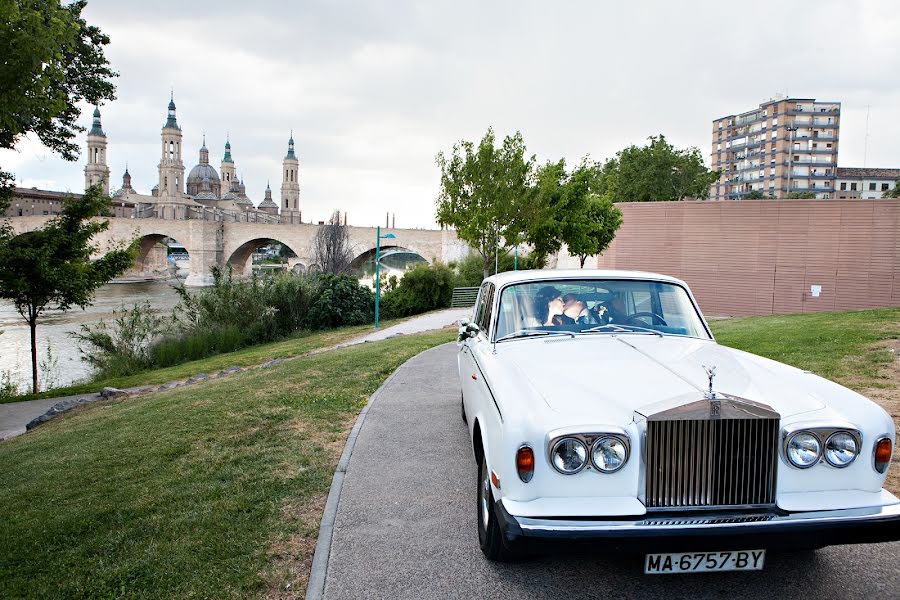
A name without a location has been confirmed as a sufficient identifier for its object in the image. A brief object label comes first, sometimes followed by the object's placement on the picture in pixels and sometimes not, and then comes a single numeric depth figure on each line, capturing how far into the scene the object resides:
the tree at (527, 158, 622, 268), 33.34
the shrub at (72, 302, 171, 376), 17.47
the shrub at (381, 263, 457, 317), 29.16
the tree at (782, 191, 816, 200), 86.87
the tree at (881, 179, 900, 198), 65.56
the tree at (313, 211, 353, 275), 44.38
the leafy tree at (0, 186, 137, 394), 14.07
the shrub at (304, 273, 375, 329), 24.80
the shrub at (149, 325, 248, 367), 18.45
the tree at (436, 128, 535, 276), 21.59
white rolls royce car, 2.85
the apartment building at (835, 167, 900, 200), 103.50
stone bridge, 70.38
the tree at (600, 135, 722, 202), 63.69
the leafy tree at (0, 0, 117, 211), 4.61
